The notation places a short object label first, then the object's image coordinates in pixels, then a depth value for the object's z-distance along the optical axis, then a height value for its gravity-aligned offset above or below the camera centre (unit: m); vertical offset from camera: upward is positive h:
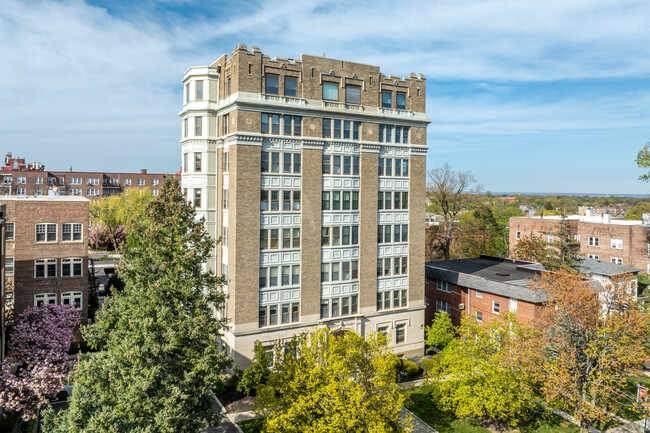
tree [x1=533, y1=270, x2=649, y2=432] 23.45 -7.67
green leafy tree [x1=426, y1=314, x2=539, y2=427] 24.83 -9.72
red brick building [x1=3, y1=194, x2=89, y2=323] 34.75 -3.57
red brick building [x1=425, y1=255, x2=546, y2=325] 35.38 -6.90
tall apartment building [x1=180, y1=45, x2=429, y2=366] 31.31 +1.61
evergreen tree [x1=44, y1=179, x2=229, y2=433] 18.72 -6.18
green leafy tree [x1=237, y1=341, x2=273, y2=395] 25.06 -9.57
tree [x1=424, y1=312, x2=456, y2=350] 37.12 -10.53
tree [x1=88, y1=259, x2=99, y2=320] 43.62 -8.74
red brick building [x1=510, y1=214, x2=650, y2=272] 59.91 -3.56
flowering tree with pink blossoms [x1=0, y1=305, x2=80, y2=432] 22.27 -9.11
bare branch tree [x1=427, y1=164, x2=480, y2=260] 59.50 +1.93
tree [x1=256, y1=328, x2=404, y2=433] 19.47 -8.49
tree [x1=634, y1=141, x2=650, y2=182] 41.23 +4.94
